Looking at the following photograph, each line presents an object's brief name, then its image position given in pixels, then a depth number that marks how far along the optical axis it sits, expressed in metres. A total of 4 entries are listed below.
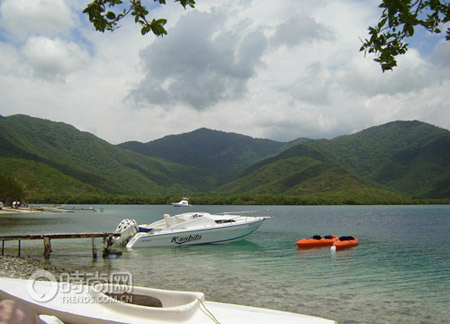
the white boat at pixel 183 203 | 174.43
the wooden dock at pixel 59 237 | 23.20
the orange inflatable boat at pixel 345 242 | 27.79
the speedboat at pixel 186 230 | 27.22
